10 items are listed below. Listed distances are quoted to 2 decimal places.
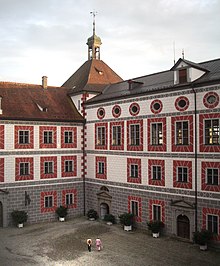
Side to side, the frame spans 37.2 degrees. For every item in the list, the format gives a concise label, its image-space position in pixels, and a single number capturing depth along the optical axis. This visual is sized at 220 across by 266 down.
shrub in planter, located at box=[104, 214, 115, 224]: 31.12
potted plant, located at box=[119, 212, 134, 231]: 28.73
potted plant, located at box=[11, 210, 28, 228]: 30.25
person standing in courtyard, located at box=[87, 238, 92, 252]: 23.48
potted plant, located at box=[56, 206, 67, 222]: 32.62
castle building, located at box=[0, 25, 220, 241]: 24.47
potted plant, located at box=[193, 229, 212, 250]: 23.11
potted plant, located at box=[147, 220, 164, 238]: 26.50
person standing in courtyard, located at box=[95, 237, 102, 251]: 23.72
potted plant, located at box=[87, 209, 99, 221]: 33.06
